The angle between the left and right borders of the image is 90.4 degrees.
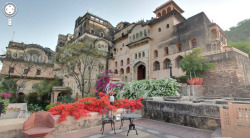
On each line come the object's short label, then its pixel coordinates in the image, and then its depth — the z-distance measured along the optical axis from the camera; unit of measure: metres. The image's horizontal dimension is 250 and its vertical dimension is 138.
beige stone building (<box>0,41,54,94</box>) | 24.14
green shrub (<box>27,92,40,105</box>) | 23.34
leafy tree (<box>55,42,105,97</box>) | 16.75
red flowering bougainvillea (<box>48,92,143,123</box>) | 4.10
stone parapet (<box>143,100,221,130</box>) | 3.85
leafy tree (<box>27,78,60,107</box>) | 23.67
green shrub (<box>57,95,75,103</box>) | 18.48
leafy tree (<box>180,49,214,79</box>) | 11.83
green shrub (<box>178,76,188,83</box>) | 13.90
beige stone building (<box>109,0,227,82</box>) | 15.80
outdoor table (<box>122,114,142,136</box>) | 3.71
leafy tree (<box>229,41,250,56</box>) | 25.59
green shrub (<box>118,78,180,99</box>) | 8.66
